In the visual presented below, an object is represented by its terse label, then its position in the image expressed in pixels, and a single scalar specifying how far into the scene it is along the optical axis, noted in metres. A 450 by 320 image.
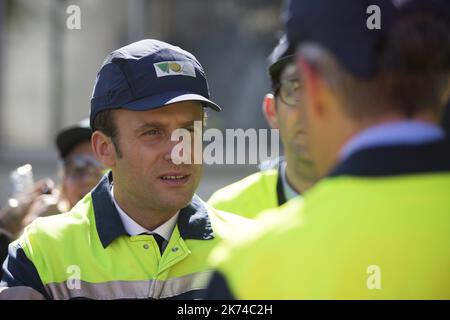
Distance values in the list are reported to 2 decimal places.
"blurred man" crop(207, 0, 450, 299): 3.01
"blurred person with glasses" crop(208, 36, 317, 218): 6.04
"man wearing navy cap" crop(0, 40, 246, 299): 5.23
